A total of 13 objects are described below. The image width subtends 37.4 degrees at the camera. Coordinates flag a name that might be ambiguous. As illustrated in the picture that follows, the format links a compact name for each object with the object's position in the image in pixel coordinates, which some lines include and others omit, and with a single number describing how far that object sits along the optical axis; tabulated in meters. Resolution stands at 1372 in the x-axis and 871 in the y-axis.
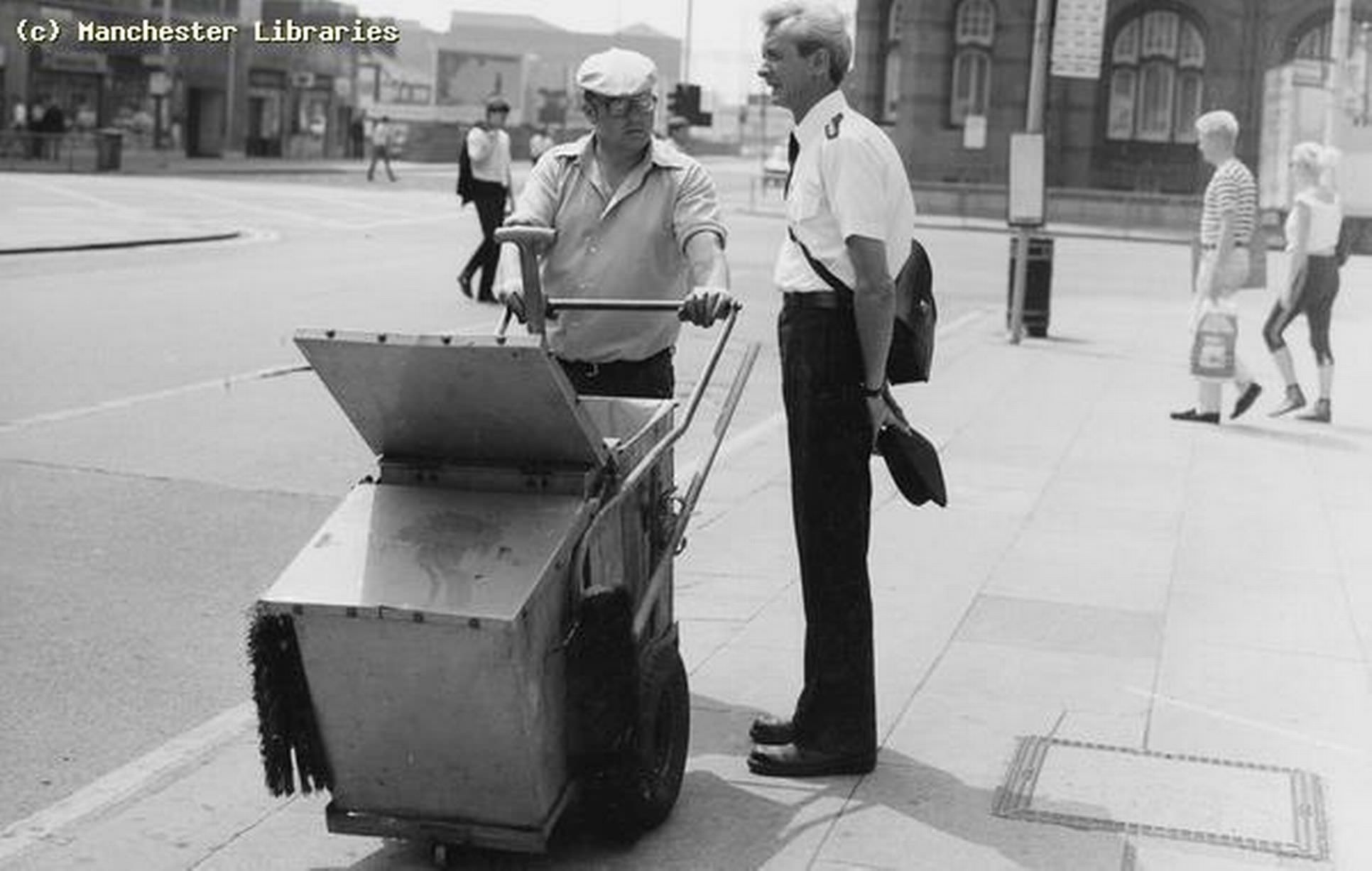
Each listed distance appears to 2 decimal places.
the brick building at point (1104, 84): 53.16
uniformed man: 5.18
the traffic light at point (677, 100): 47.34
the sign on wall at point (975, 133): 53.31
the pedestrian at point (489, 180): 20.52
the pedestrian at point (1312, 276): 13.53
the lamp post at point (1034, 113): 19.20
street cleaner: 5.81
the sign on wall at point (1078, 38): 22.98
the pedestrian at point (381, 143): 57.94
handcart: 4.34
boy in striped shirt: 12.37
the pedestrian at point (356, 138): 77.69
